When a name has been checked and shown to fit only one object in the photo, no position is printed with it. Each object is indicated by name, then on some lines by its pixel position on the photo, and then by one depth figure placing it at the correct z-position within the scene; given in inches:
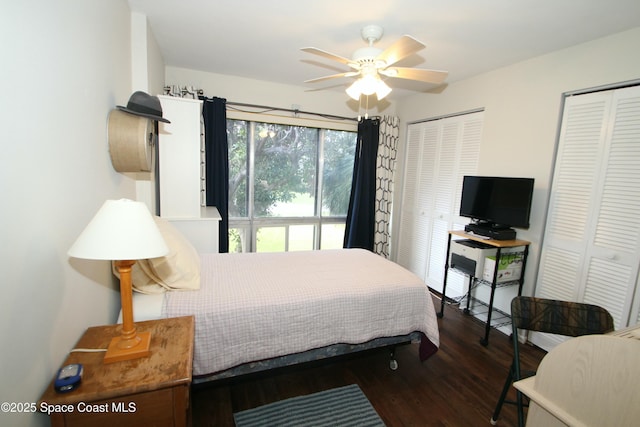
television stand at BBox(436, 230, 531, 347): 98.7
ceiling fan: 73.0
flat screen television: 99.7
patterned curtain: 164.2
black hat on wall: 65.8
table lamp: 38.5
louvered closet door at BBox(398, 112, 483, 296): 131.0
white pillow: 66.6
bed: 63.2
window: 147.3
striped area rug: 66.8
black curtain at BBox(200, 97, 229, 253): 130.3
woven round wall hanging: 62.4
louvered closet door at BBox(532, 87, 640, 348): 80.8
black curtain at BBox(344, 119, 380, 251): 161.9
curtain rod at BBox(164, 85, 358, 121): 122.6
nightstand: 37.2
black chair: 58.5
